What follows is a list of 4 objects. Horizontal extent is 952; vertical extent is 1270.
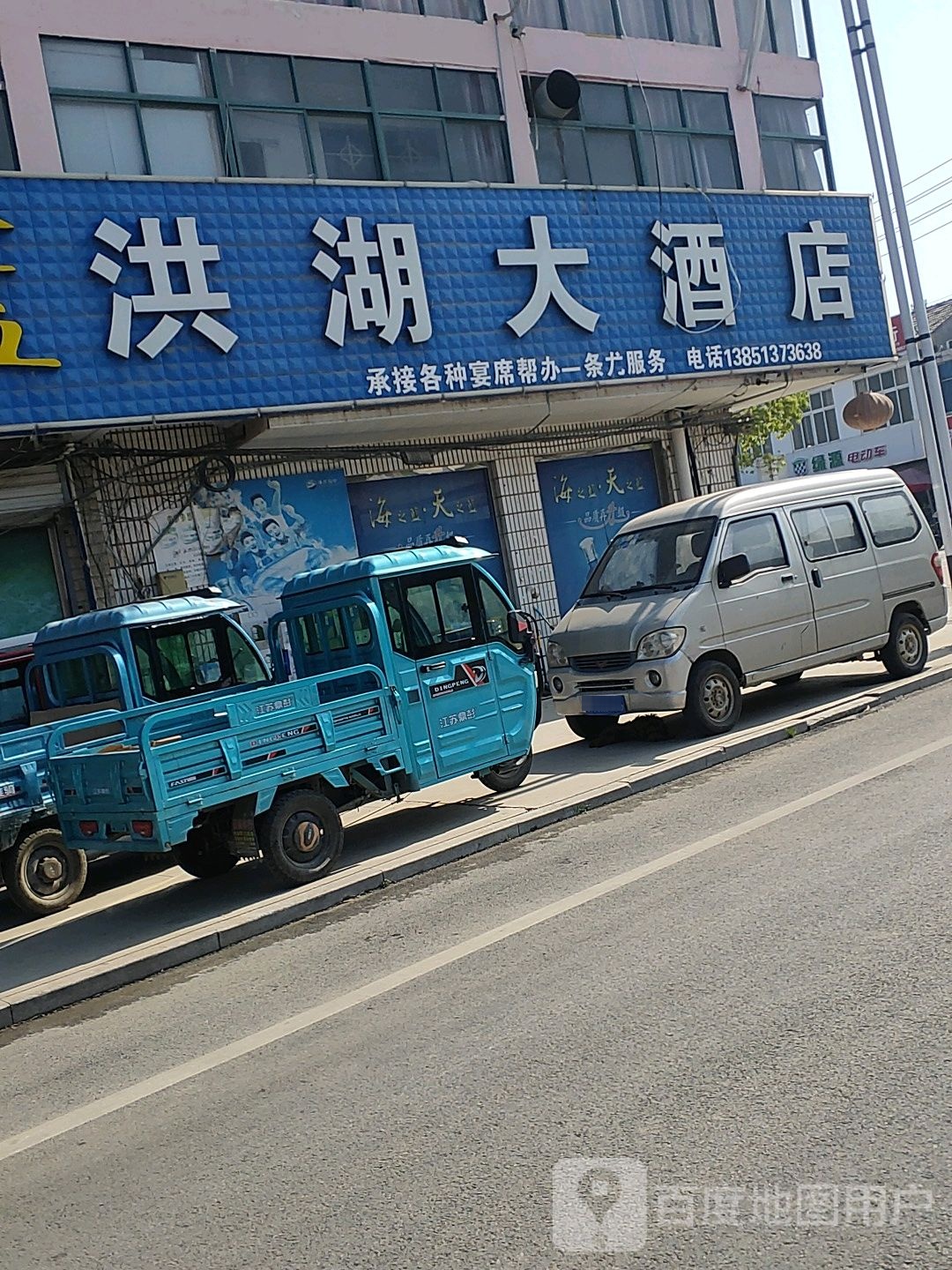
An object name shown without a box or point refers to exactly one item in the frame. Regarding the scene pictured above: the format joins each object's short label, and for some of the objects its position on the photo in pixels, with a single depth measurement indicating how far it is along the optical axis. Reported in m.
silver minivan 11.59
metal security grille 14.47
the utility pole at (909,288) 17.06
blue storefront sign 12.90
